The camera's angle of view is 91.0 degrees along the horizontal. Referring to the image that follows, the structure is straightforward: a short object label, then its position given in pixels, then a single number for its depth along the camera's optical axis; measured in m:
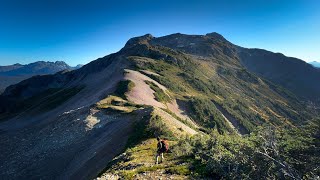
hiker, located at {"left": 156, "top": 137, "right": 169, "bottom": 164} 14.61
